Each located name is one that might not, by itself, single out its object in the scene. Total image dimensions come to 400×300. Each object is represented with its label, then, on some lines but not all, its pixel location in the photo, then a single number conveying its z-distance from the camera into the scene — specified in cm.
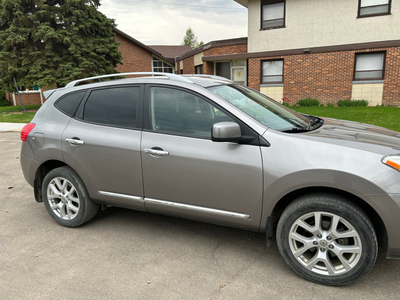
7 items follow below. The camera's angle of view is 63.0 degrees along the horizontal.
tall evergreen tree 1727
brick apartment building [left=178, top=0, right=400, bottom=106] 1498
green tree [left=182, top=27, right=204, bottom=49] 7788
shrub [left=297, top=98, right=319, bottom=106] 1673
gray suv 256
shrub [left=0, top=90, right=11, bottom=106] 2750
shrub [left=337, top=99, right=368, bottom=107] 1566
